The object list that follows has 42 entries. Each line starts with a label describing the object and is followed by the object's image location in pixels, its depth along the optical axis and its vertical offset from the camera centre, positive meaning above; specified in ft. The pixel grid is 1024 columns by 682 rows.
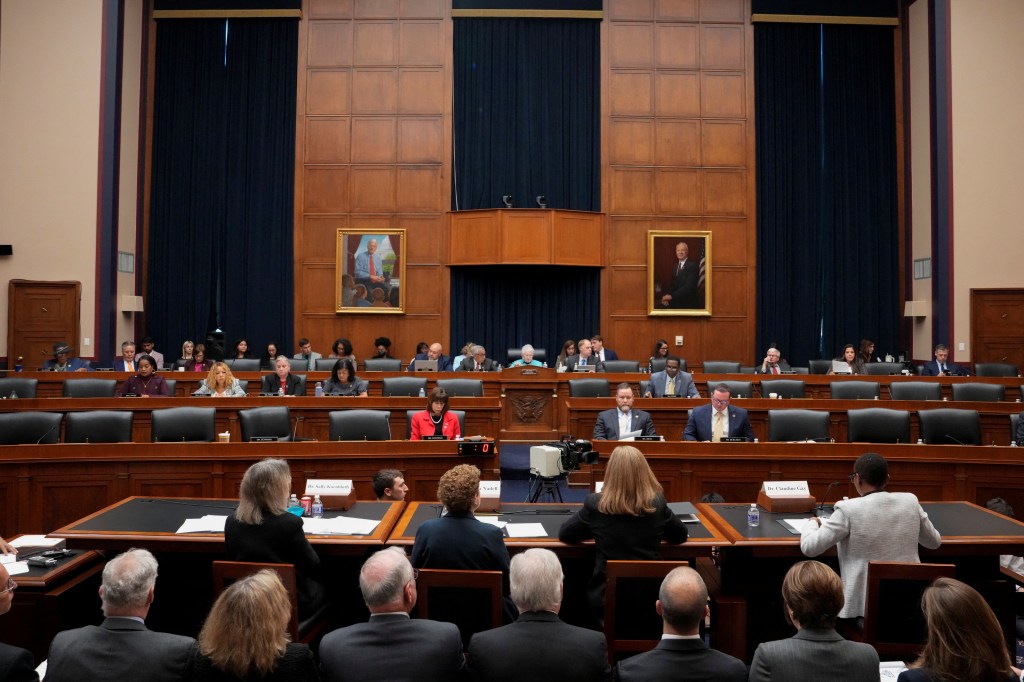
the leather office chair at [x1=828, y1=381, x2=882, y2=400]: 29.68 -1.04
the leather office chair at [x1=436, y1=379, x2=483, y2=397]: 28.37 -1.03
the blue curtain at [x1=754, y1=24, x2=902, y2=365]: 46.32 +10.01
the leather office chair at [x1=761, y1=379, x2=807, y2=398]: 30.40 -1.00
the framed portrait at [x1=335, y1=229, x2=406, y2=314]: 45.34 +4.77
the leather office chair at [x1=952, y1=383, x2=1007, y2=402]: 28.30 -1.05
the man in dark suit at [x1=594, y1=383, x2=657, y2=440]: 23.72 -1.81
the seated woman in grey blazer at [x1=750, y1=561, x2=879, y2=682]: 8.47 -3.00
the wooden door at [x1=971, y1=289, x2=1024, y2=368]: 41.06 +1.71
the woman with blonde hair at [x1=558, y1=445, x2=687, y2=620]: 12.44 -2.44
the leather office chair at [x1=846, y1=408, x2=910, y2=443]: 22.21 -1.75
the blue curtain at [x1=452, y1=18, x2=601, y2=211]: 45.65 +13.90
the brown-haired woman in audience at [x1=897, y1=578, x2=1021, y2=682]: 7.52 -2.59
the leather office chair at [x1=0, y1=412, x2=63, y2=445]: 20.40 -1.86
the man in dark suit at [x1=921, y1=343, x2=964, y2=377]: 37.50 -0.25
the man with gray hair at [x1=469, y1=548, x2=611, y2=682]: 8.65 -3.06
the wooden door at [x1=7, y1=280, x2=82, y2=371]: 39.52 +1.81
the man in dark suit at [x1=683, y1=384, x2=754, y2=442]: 23.38 -1.77
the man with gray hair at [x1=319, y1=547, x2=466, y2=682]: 8.59 -3.05
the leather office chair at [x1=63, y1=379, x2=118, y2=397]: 27.78 -1.13
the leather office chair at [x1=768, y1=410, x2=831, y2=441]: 22.24 -1.75
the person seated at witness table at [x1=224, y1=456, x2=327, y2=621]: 11.88 -2.47
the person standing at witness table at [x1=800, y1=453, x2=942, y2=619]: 12.28 -2.60
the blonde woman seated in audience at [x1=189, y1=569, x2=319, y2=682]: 8.11 -2.83
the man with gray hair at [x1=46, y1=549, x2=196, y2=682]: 8.32 -3.00
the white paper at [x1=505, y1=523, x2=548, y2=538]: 13.58 -2.91
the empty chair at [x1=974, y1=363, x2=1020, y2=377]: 36.73 -0.32
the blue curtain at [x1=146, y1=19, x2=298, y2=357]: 45.98 +9.95
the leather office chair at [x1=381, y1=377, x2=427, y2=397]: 29.14 -1.01
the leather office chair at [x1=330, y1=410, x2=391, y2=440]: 21.90 -1.83
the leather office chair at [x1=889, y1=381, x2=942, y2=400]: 29.35 -1.03
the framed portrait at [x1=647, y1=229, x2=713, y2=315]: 45.29 +4.96
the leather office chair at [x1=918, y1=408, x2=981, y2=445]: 22.82 -1.83
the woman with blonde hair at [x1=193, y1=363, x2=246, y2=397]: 28.02 -0.96
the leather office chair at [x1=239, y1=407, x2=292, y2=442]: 22.49 -1.87
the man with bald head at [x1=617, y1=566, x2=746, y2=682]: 8.41 -3.05
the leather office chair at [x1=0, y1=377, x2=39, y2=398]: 27.63 -1.12
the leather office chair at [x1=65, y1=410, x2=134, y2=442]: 20.84 -1.84
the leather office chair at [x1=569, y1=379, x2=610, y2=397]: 29.81 -1.04
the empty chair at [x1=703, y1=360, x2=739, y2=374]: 36.27 -0.29
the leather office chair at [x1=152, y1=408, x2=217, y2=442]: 21.47 -1.84
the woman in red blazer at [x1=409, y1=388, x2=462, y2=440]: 22.31 -1.74
